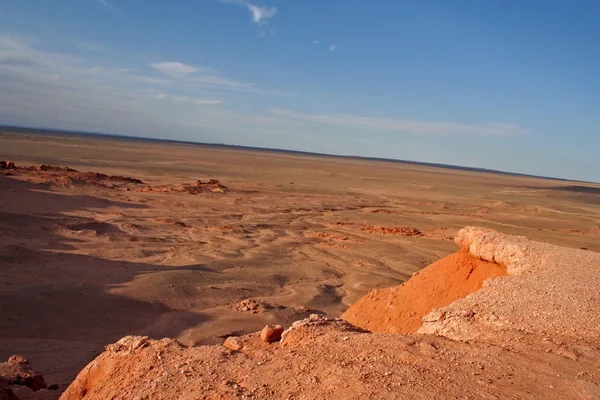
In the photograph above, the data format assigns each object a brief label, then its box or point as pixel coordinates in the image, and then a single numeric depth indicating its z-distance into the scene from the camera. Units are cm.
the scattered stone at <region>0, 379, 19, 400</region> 496
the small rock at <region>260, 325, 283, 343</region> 493
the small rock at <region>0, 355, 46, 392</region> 548
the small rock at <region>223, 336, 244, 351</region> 480
